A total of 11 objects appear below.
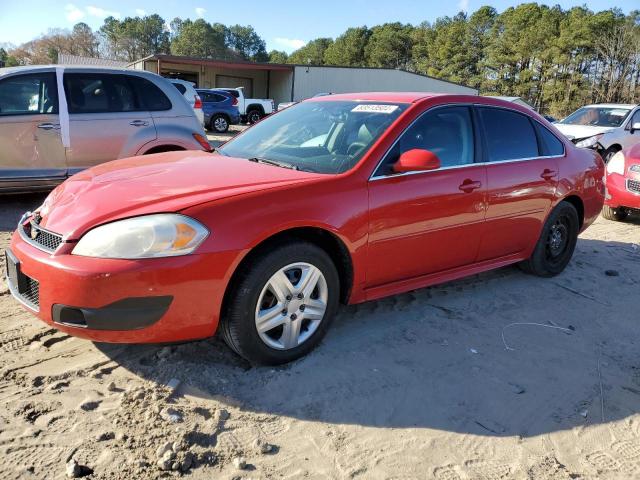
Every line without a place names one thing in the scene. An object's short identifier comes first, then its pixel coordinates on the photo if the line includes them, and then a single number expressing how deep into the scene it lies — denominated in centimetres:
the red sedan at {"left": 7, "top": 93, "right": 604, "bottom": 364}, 259
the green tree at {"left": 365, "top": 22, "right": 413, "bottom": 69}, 7688
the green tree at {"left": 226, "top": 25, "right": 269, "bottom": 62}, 11866
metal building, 3516
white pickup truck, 2480
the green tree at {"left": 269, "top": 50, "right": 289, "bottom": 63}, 11599
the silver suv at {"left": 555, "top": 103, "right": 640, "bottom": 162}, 1202
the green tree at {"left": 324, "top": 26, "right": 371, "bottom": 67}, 8262
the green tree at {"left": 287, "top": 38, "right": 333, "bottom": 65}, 9831
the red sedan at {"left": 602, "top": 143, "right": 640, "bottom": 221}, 715
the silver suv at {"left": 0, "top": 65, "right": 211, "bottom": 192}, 583
